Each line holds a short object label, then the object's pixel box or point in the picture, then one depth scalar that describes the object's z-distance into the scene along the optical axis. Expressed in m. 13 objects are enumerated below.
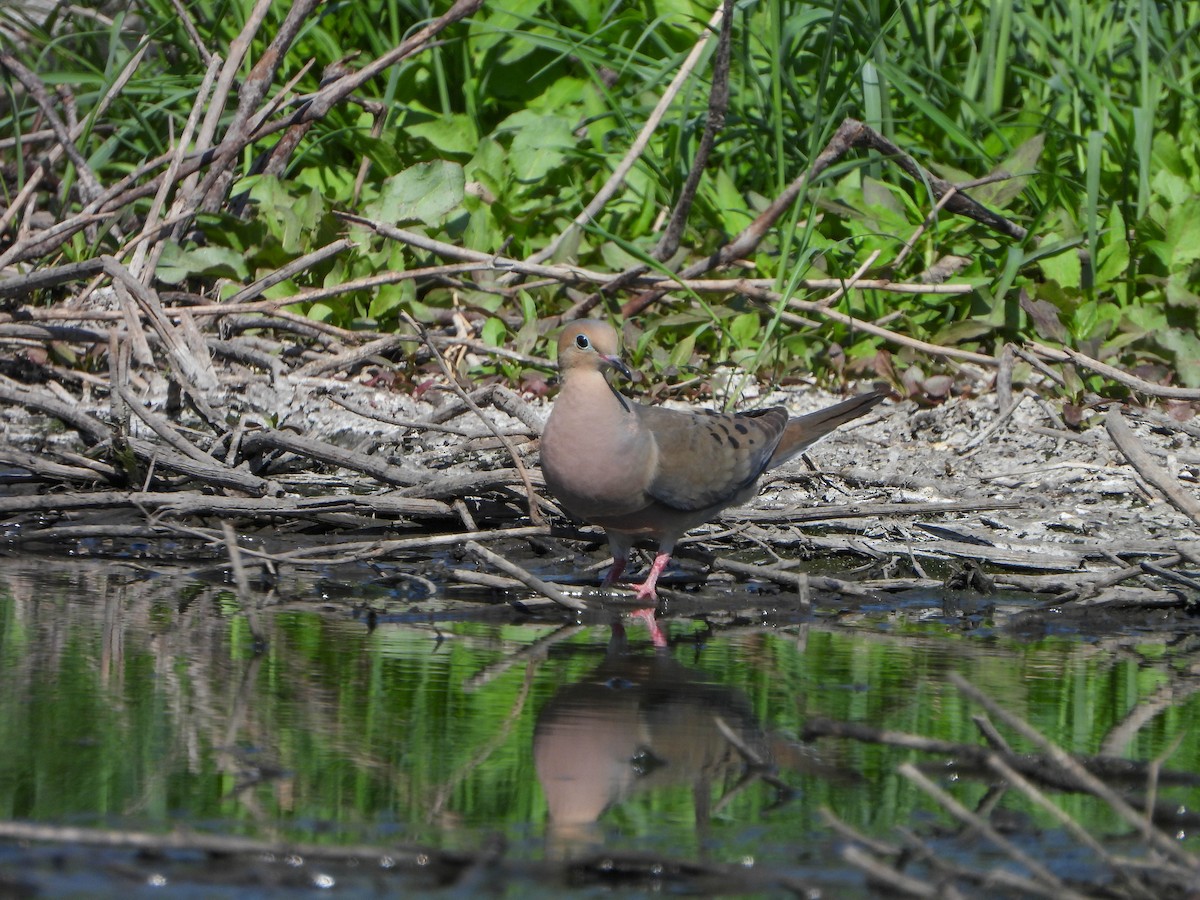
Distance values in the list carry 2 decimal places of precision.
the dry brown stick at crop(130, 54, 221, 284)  12.12
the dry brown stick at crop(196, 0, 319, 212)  12.47
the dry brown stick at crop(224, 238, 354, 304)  12.21
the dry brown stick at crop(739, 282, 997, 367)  12.27
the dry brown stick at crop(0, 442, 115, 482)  9.67
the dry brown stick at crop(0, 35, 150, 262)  11.59
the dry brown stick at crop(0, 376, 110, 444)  9.98
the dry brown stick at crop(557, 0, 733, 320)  11.87
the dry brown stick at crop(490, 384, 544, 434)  9.77
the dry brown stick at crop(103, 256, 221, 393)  10.36
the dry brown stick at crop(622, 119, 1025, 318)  12.30
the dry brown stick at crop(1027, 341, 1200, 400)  9.96
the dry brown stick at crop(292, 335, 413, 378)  11.63
